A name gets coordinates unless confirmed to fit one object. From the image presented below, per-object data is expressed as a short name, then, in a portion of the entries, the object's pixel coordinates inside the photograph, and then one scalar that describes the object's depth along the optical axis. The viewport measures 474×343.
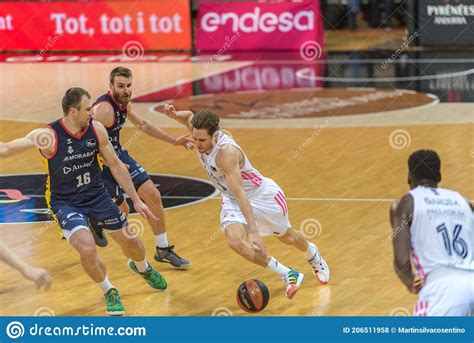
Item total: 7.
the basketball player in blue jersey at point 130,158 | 12.26
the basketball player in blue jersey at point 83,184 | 10.62
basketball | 10.60
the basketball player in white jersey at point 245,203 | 10.73
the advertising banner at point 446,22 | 27.62
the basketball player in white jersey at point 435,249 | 7.47
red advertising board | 29.38
